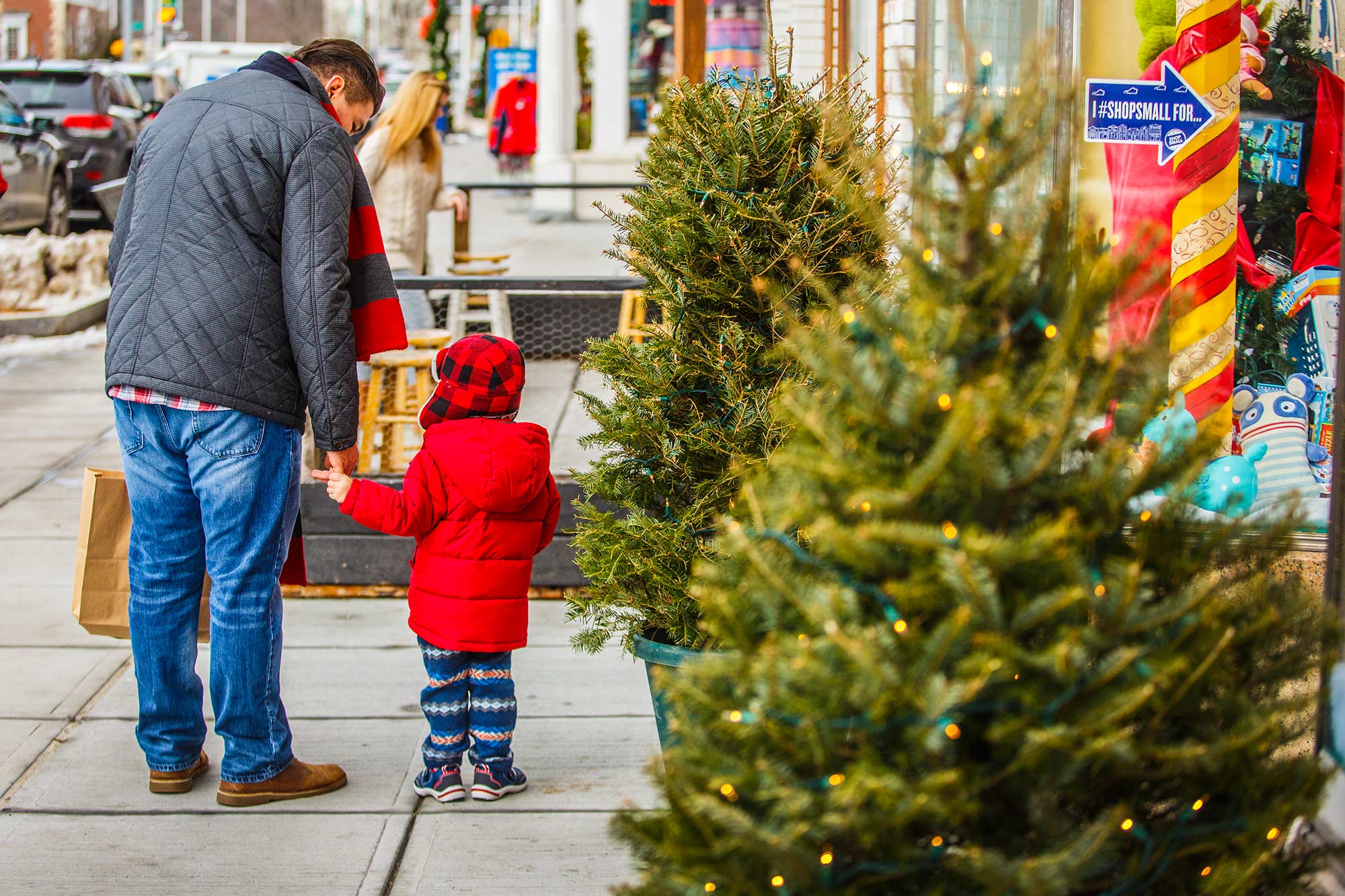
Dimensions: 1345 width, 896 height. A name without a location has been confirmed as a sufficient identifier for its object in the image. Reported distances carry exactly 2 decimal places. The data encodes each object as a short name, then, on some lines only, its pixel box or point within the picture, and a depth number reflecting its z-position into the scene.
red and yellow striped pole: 8.19
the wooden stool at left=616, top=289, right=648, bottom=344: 13.65
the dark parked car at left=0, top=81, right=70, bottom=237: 28.00
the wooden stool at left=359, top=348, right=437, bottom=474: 10.96
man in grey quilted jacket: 6.54
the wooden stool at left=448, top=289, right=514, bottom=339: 13.37
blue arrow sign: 8.20
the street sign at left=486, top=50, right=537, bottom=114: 55.22
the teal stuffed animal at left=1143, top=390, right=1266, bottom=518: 7.26
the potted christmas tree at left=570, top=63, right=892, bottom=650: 6.47
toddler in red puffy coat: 6.75
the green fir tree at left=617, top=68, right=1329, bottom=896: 3.27
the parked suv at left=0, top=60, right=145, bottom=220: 33.03
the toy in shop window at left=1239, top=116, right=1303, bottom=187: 8.23
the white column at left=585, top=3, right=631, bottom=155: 37.59
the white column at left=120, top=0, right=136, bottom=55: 98.37
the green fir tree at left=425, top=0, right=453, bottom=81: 65.19
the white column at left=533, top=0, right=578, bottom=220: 37.50
